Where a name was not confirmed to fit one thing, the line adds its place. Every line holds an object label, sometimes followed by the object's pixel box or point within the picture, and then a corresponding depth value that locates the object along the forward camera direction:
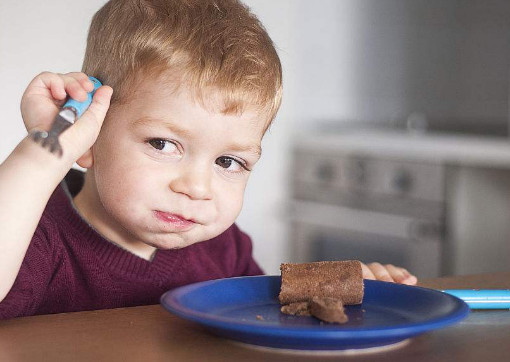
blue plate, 0.72
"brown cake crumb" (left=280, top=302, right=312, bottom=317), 0.85
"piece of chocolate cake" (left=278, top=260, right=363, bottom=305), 0.88
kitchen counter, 2.90
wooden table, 0.74
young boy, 1.01
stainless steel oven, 3.06
